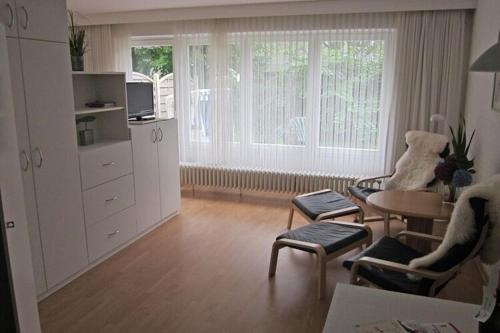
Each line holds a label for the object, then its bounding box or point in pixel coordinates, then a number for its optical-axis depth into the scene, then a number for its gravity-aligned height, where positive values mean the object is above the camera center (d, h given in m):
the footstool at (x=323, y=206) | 3.71 -1.03
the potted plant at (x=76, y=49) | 3.38 +0.40
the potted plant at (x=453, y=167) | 3.39 -0.58
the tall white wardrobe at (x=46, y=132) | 2.63 -0.24
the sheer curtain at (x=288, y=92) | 4.64 +0.06
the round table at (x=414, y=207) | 3.13 -0.88
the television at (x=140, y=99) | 4.17 -0.02
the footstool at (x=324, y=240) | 2.94 -1.08
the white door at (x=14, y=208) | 1.84 -0.52
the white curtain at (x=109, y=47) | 5.68 +0.70
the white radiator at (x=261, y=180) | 5.02 -1.06
